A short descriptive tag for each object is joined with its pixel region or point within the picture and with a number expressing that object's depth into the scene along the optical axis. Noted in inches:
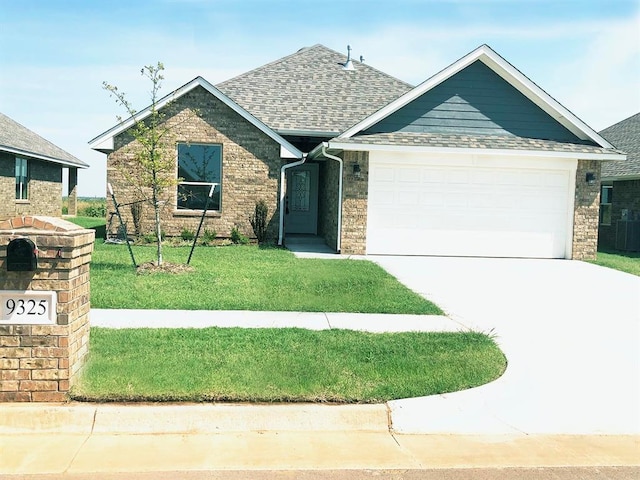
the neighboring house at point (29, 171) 1049.3
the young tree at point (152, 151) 509.0
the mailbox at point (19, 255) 213.2
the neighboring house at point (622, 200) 850.1
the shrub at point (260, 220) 775.1
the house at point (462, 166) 676.1
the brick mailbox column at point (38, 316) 217.3
